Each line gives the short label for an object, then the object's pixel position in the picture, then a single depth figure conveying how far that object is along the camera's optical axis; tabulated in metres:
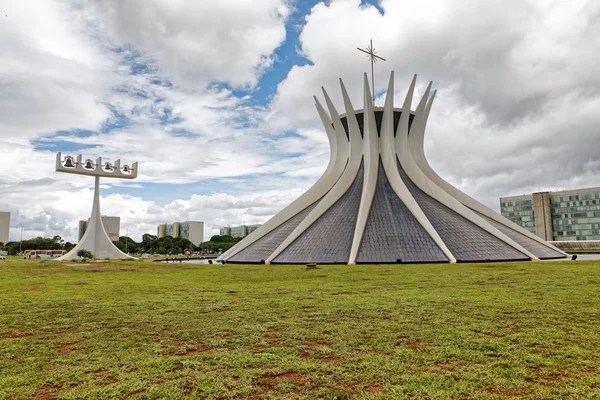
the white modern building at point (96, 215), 40.56
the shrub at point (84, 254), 38.84
